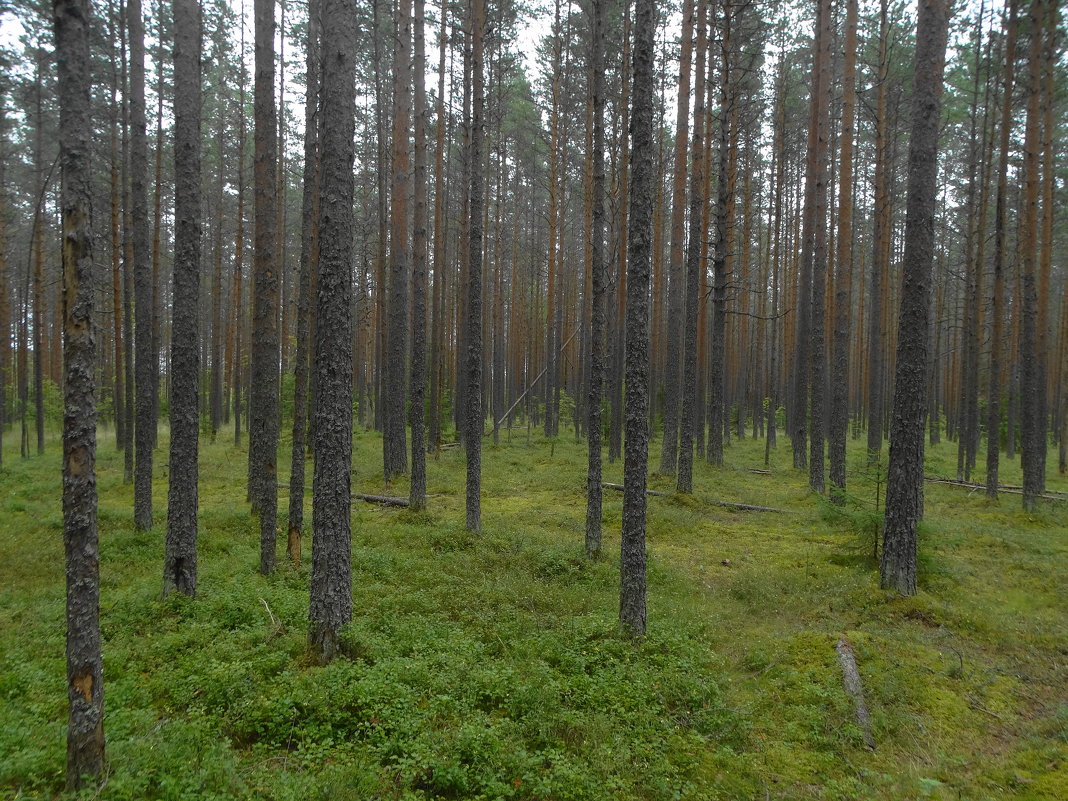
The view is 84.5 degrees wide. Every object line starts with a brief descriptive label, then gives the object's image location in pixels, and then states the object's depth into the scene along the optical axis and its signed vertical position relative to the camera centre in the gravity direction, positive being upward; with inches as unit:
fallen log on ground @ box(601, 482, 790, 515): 554.2 -110.3
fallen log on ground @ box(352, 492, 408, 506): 535.6 -105.3
